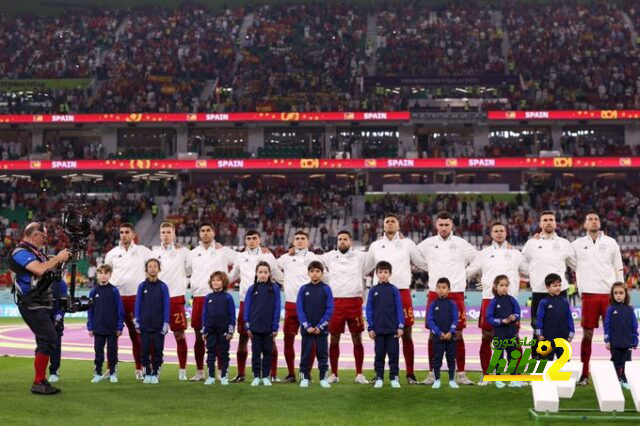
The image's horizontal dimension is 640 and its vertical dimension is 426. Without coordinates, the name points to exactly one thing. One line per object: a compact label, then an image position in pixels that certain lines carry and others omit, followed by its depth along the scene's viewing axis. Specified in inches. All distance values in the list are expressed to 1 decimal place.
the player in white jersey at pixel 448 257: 587.5
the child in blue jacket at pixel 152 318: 571.5
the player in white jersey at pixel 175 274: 604.7
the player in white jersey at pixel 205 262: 619.8
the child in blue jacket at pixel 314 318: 557.9
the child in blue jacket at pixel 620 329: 539.5
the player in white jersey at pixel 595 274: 571.2
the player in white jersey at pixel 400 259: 584.4
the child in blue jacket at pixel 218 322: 574.2
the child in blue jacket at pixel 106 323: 578.2
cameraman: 498.9
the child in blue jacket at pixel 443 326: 551.5
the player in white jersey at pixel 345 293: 591.8
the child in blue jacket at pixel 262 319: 567.8
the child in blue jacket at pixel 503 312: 558.9
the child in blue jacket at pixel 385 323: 552.4
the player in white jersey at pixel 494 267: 578.2
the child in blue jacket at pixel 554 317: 552.4
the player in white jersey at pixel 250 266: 604.7
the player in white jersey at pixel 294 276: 599.5
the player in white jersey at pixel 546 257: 580.7
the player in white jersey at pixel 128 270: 609.0
